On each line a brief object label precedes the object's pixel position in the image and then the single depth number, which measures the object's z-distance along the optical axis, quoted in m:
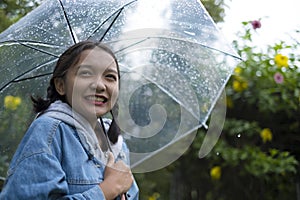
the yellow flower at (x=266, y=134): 3.97
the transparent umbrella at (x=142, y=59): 2.19
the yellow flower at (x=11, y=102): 2.36
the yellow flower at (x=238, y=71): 3.96
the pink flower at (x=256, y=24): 4.17
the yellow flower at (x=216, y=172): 4.16
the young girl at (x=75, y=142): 1.57
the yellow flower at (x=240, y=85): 3.99
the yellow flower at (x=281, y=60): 3.91
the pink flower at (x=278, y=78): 3.87
